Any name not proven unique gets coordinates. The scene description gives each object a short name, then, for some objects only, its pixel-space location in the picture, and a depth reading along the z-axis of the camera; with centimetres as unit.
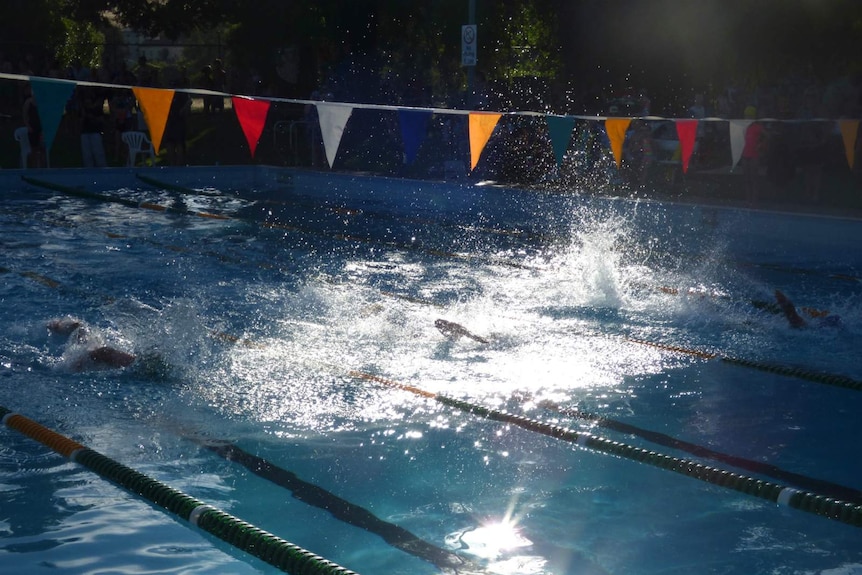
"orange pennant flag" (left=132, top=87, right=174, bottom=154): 865
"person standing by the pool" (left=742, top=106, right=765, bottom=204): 1338
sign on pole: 1585
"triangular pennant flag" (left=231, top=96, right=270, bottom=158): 987
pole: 1602
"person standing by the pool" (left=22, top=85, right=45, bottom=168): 1496
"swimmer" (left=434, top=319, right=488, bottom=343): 718
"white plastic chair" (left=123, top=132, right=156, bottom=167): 1766
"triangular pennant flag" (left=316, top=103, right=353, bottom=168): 995
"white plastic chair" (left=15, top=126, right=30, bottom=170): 1625
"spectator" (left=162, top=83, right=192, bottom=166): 1753
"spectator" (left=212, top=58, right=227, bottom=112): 2369
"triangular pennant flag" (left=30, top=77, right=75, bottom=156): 788
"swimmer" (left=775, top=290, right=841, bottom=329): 763
